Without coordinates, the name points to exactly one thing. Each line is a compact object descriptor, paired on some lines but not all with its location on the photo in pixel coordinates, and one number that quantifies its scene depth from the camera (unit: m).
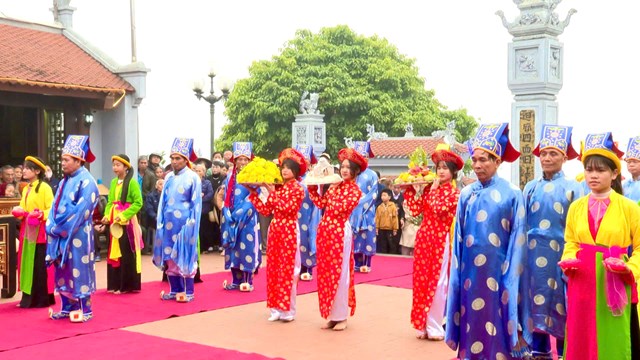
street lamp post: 16.70
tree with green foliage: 33.97
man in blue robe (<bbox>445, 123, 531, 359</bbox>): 4.94
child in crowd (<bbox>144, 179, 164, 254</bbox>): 12.60
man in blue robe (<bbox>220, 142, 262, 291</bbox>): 9.20
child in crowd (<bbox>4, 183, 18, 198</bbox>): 10.60
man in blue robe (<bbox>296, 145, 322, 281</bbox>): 10.34
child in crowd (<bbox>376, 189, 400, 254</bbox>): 13.00
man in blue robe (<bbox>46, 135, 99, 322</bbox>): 7.29
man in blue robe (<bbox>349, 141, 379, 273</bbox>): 11.09
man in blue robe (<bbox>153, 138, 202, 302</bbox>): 8.43
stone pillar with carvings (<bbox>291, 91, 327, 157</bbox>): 23.19
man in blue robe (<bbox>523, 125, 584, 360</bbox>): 5.71
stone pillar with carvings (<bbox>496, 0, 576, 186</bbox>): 13.38
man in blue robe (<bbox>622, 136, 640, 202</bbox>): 7.59
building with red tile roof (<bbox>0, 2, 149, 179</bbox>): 14.36
